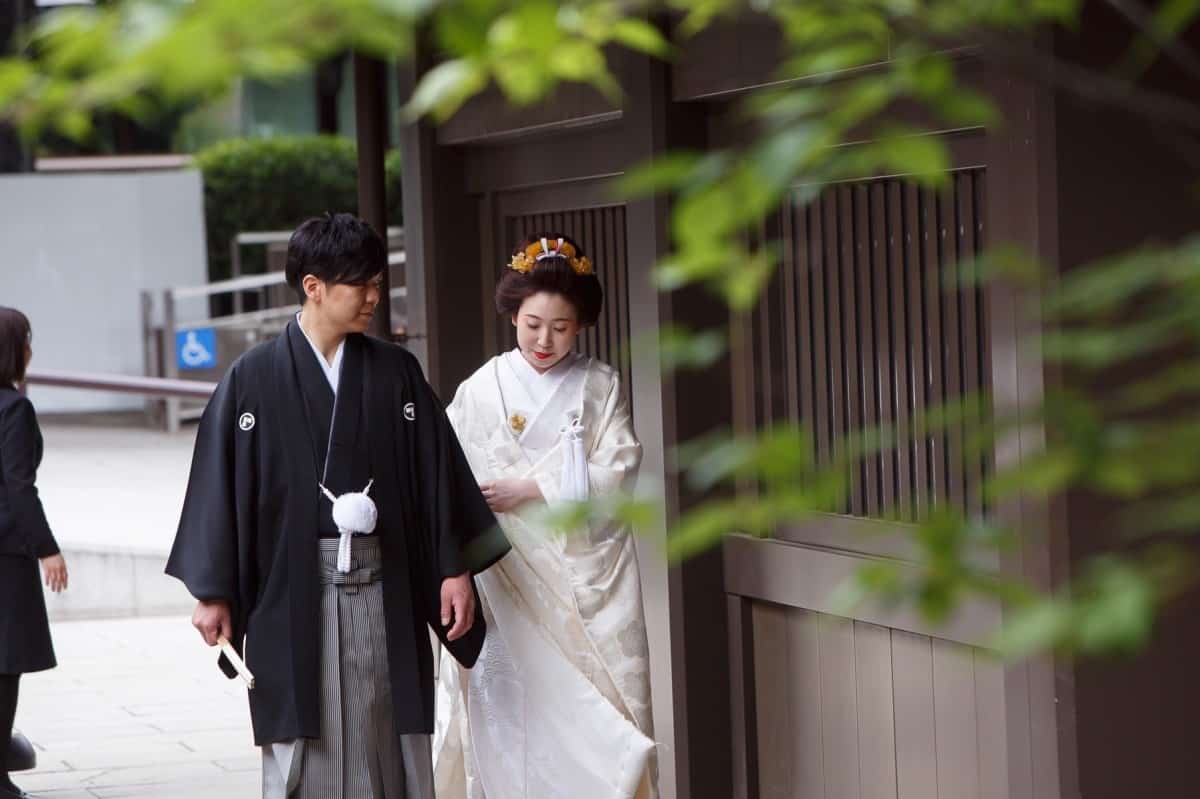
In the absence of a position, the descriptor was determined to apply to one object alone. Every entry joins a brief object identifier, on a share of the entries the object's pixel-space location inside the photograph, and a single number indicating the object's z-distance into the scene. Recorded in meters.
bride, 10.15
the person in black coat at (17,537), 12.70
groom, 9.33
